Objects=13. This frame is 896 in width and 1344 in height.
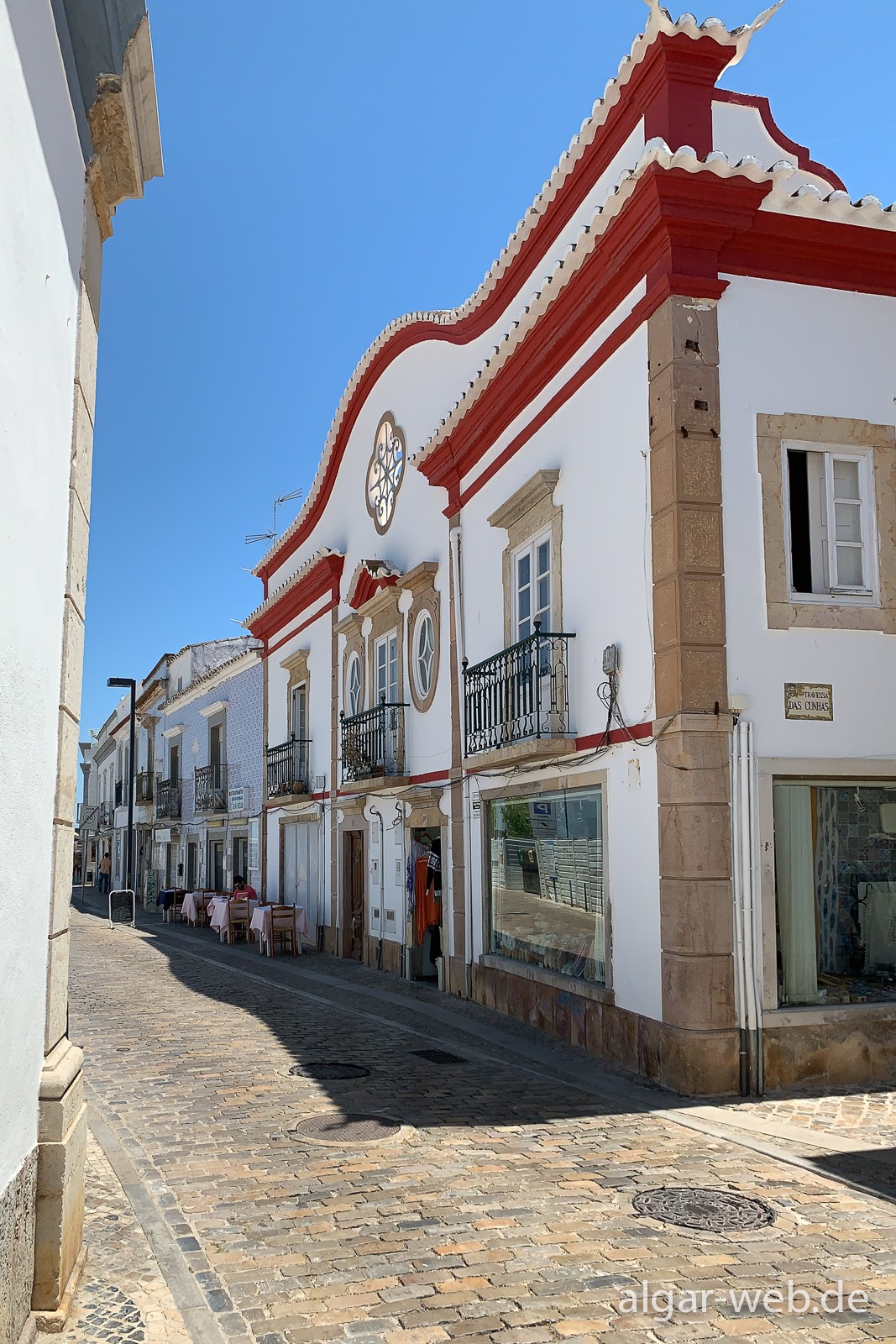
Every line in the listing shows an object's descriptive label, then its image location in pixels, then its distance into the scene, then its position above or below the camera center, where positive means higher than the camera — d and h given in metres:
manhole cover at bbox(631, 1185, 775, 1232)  5.23 -1.89
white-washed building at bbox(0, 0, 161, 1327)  3.66 +1.01
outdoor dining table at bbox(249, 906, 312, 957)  19.39 -2.05
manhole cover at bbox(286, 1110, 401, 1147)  6.87 -1.96
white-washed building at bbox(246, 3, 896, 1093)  8.31 +1.56
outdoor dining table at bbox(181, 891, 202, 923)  27.00 -2.32
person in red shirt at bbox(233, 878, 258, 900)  23.67 -1.74
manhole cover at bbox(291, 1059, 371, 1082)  8.81 -2.03
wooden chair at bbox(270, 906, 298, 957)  19.41 -1.95
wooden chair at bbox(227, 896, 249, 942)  22.41 -2.10
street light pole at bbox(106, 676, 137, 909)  29.88 +1.12
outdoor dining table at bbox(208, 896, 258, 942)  22.50 -2.13
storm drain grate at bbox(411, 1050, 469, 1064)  9.43 -2.07
